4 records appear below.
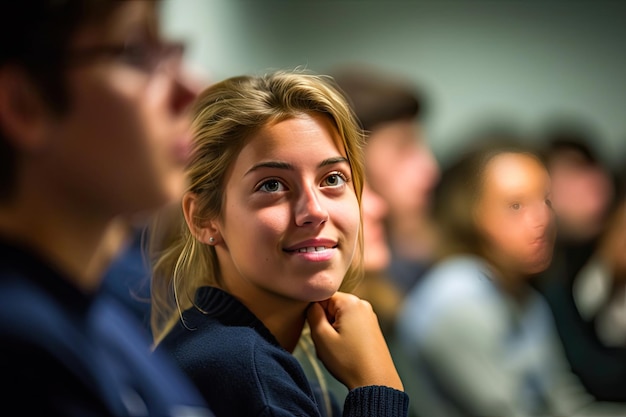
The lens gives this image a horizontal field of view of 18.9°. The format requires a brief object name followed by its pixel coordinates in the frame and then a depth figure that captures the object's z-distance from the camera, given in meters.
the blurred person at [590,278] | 3.32
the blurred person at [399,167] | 2.45
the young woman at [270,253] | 1.65
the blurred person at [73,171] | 1.45
